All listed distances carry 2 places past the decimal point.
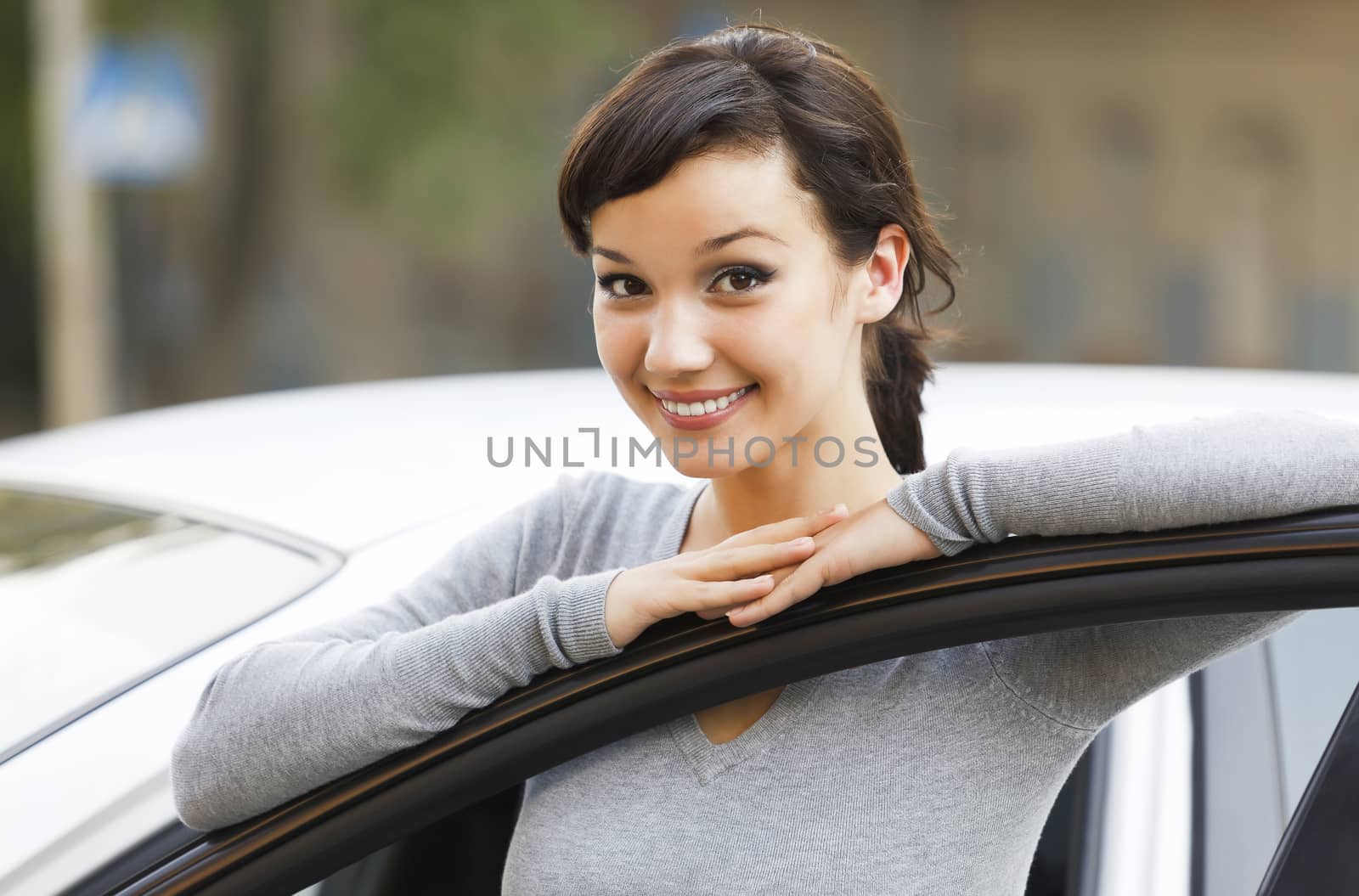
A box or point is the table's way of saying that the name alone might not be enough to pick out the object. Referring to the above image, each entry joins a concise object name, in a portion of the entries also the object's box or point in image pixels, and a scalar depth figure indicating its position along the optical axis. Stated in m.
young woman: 2.23
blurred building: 20.86
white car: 2.52
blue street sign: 19.11
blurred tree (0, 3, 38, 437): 21.73
